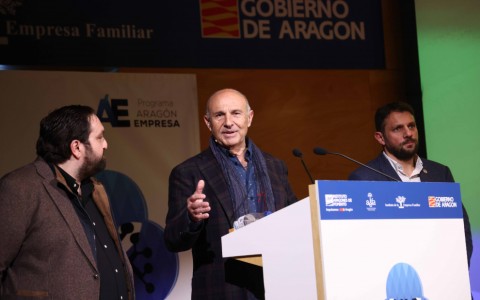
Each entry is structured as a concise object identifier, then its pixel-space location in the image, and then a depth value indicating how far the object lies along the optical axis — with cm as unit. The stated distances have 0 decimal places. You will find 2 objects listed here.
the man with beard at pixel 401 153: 464
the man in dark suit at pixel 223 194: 352
